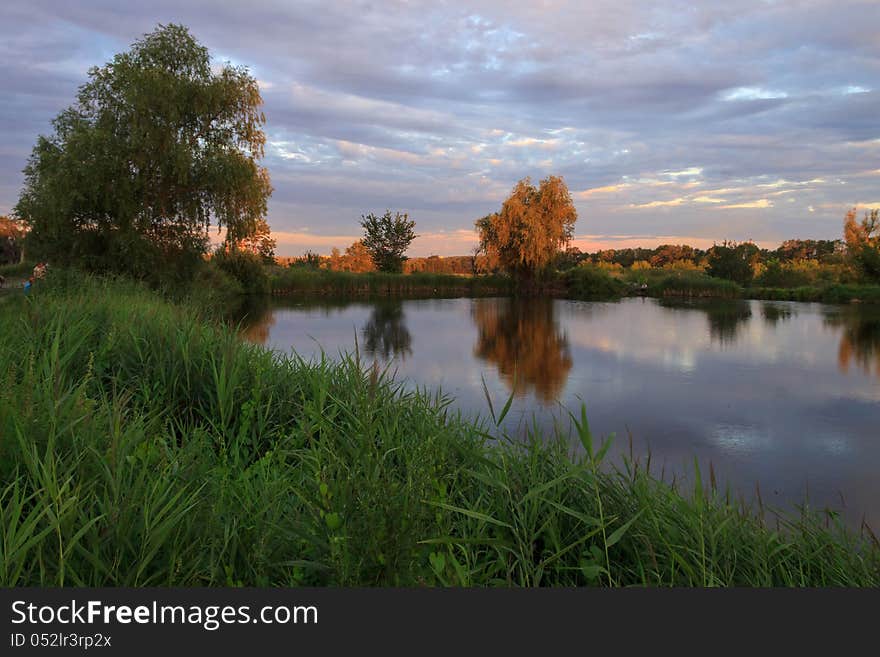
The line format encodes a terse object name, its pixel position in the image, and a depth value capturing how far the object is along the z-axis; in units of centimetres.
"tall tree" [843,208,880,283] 3631
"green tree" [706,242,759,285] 4425
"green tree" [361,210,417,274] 5341
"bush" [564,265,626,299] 4238
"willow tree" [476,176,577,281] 3900
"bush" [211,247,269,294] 3294
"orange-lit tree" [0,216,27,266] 5450
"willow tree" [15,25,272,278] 1858
